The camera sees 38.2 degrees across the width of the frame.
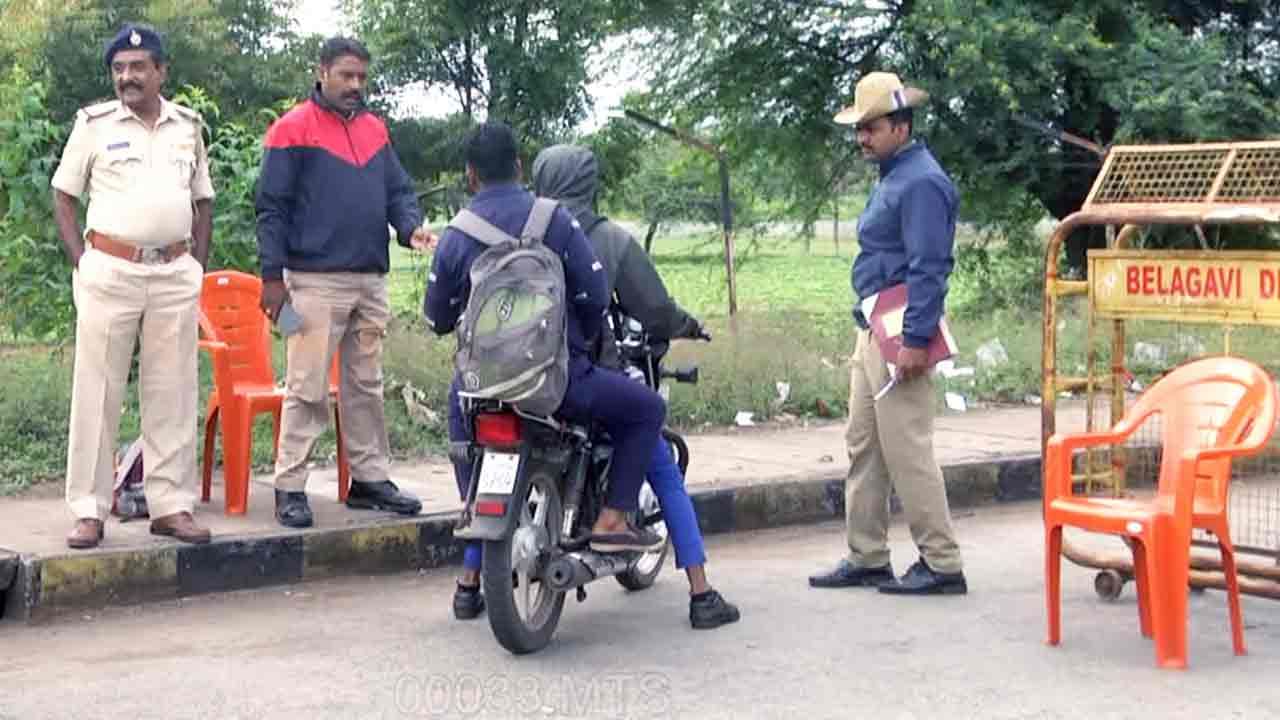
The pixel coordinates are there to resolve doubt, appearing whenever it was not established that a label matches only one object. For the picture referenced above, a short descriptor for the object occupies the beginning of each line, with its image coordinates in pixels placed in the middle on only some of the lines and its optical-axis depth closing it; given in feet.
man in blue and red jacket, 22.90
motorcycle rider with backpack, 19.20
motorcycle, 18.38
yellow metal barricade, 20.06
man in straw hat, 21.04
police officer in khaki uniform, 21.50
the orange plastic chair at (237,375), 23.93
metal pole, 38.83
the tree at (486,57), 74.23
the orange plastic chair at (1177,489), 18.51
